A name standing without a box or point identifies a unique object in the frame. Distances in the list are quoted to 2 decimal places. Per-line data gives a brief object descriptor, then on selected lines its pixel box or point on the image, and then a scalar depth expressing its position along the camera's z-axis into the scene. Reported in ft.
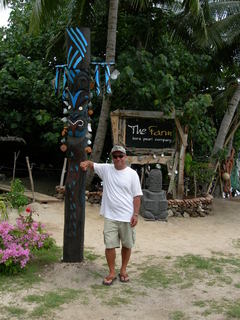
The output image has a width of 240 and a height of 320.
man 15.19
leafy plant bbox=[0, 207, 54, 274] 15.39
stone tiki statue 30.78
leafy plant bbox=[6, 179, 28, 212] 28.68
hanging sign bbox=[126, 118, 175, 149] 33.14
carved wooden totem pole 17.08
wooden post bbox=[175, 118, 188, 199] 34.34
